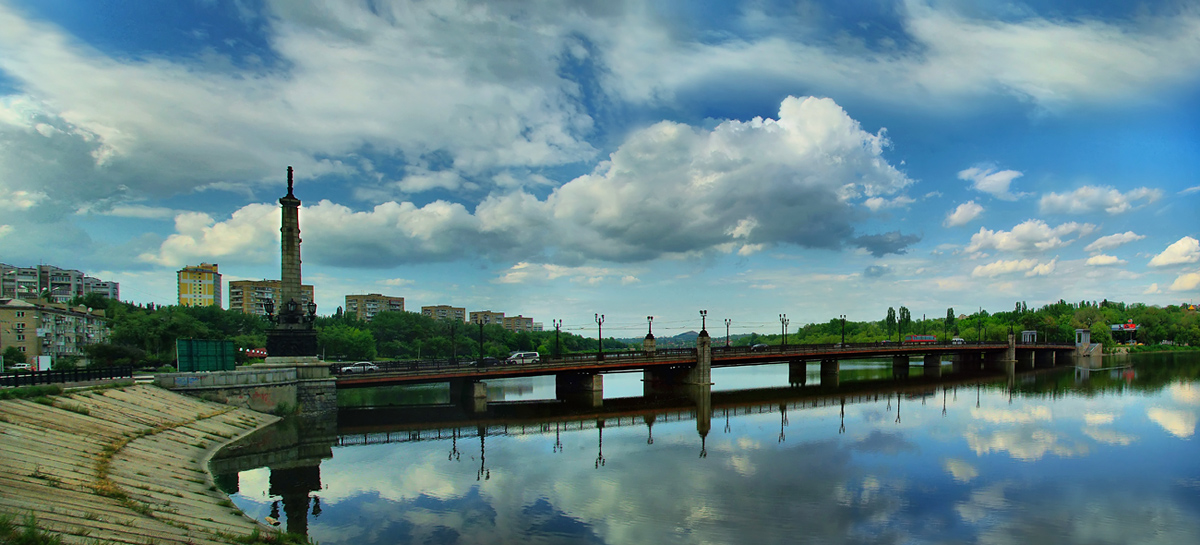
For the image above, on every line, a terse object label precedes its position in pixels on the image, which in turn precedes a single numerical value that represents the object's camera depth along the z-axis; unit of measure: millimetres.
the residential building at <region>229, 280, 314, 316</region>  172125
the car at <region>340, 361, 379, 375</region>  49816
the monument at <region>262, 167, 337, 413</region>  43000
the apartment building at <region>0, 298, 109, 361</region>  85438
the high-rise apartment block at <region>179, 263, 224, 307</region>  167500
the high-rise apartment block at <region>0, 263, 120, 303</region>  148875
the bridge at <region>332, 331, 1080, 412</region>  50447
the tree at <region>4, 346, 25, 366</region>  75125
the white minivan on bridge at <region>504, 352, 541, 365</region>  67175
